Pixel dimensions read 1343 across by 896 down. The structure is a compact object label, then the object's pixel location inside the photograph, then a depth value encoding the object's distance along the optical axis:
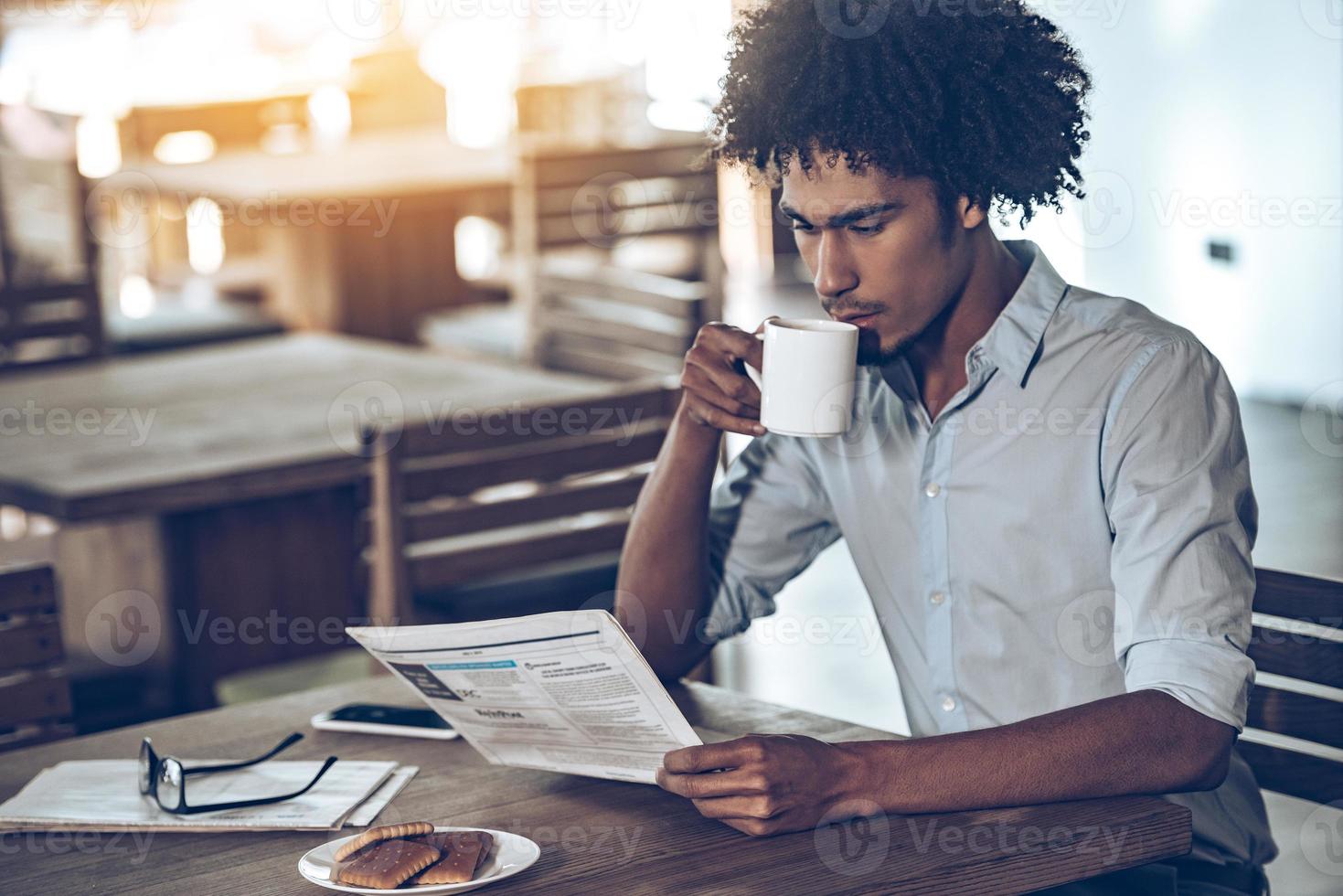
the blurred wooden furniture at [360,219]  4.26
